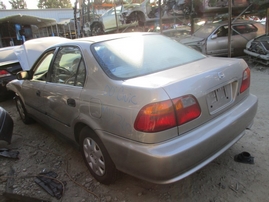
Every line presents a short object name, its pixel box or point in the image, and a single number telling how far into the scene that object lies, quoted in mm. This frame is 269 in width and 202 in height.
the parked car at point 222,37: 8680
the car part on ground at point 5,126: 3510
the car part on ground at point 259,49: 7090
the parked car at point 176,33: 10473
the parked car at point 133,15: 10586
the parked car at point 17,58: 6178
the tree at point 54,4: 58494
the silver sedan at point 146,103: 1860
